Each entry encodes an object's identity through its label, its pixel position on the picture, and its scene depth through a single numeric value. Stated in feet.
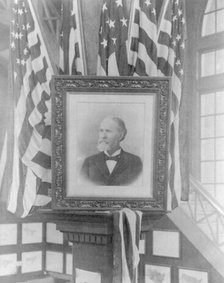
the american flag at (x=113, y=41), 12.82
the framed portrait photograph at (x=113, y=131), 11.91
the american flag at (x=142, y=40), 12.81
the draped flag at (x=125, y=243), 11.54
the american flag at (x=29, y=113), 13.12
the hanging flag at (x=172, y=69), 13.16
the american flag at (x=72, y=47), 13.06
